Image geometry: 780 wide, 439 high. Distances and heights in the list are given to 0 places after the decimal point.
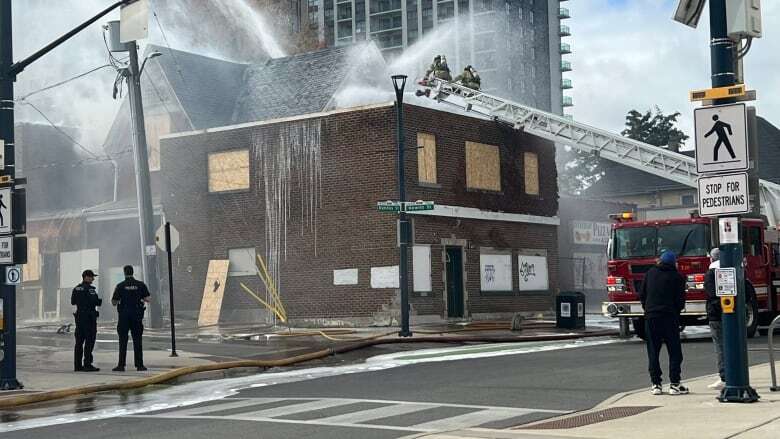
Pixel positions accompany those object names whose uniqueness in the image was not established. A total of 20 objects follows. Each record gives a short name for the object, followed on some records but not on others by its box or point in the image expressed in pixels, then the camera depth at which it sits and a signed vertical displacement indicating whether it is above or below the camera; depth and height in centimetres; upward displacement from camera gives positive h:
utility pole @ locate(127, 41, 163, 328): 3064 +309
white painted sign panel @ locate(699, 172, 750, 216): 1073 +77
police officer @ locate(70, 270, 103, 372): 1789 -49
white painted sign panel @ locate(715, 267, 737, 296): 1087 -12
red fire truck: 2162 +23
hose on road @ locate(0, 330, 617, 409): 1454 -144
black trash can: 2830 -95
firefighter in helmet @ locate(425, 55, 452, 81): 3816 +747
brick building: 3238 +220
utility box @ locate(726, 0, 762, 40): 1109 +262
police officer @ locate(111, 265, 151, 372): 1805 -39
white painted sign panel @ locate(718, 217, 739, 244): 1083 +41
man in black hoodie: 1254 -55
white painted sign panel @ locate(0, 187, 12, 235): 1564 +119
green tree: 9794 +1216
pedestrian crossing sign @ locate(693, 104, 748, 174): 1075 +134
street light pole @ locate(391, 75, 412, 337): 2524 +123
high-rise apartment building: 11206 +2655
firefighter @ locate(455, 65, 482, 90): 3800 +709
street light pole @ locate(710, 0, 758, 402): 1093 -23
